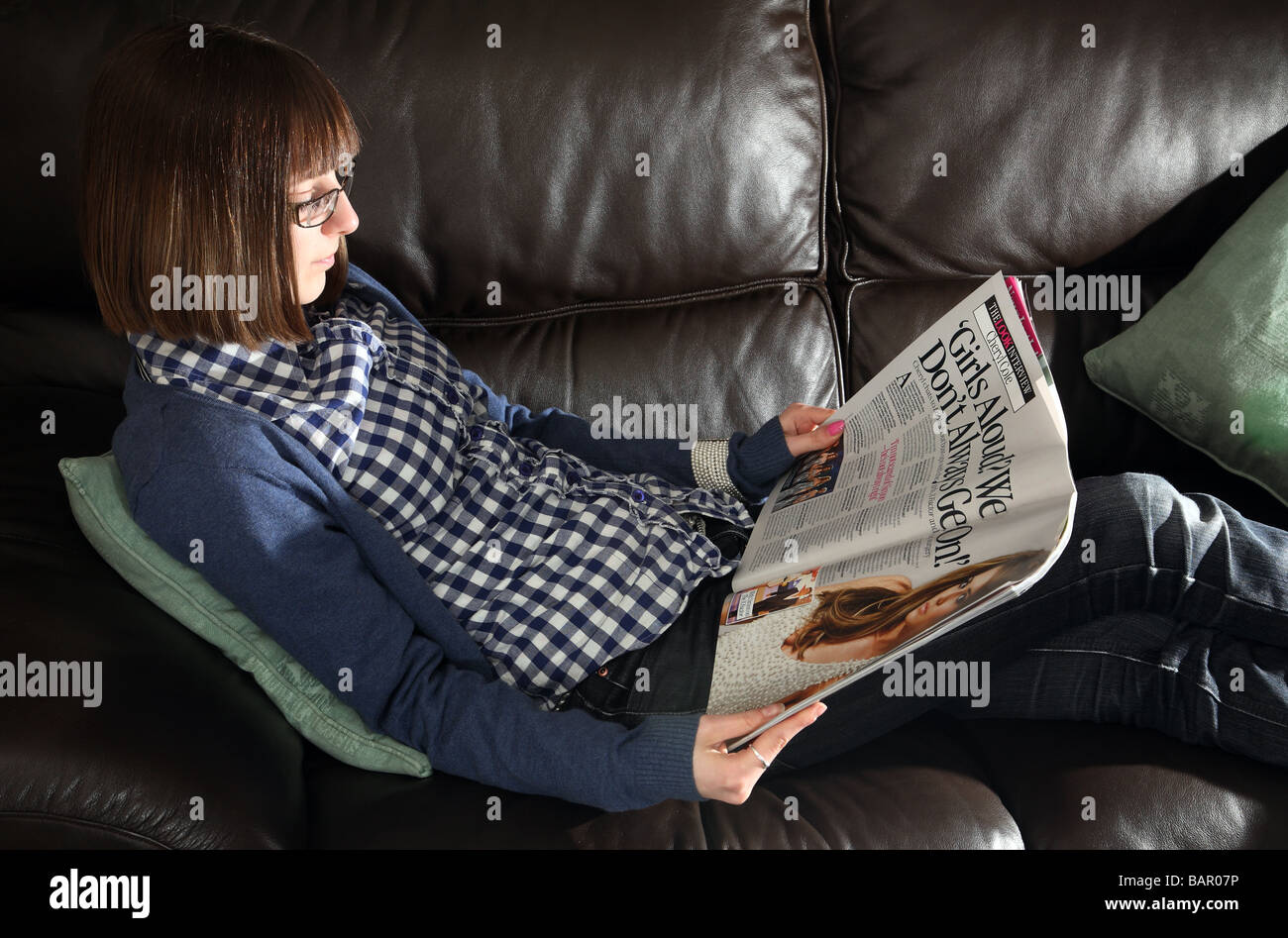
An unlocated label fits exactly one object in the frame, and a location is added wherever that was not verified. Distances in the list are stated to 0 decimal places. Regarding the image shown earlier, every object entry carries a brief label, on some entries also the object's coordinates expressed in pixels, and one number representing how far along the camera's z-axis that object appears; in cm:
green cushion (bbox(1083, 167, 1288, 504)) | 131
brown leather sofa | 136
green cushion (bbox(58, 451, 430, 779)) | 102
